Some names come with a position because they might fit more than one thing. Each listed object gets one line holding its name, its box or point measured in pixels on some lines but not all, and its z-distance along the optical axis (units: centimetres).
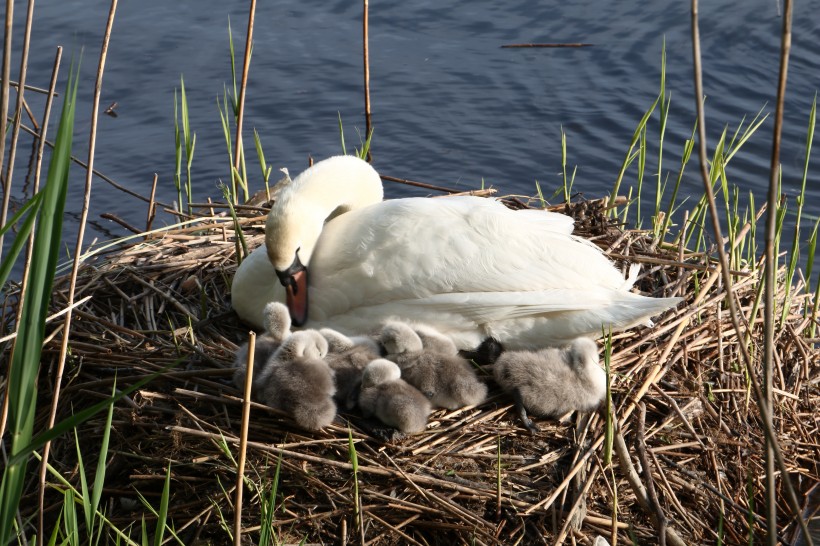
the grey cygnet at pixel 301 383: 741
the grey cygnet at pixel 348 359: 795
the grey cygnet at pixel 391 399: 743
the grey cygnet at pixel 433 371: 788
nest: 734
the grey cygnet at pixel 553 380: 788
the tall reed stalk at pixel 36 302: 461
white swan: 855
